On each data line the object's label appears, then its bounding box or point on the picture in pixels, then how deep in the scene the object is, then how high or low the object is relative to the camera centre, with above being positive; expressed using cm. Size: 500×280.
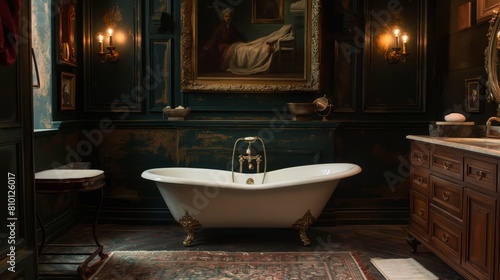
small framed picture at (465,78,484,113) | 323 +14
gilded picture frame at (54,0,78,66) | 349 +67
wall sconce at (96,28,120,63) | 386 +55
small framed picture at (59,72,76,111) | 360 +20
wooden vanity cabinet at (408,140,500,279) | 212 -52
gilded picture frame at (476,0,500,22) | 299 +73
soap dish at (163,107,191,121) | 379 +1
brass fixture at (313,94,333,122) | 384 +8
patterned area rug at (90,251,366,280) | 272 -98
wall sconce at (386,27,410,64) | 388 +56
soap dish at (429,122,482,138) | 290 -10
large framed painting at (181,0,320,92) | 390 +59
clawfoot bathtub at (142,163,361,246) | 310 -62
